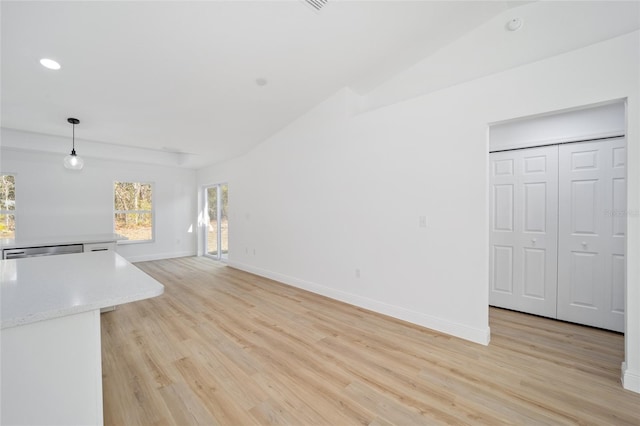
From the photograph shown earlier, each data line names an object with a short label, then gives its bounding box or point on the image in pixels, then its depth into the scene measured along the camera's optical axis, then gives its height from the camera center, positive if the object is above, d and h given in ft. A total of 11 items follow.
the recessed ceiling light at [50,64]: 8.77 +5.02
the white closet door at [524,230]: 10.12 -0.68
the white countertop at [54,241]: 9.77 -1.20
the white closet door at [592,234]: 8.93 -0.73
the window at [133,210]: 20.44 +0.13
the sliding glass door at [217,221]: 22.36 -0.81
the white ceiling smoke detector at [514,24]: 7.82 +5.65
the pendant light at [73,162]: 11.93 +2.27
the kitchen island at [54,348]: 3.41 -1.90
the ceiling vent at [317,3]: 7.25 +5.83
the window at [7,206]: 15.96 +0.32
